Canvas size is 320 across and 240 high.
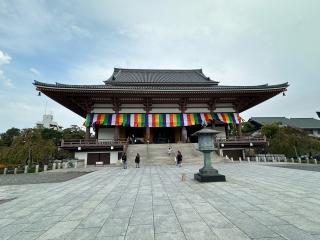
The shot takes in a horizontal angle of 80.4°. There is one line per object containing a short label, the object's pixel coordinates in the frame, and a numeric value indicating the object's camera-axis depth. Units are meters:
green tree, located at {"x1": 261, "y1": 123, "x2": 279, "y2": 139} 30.56
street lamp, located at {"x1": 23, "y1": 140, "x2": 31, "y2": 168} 20.14
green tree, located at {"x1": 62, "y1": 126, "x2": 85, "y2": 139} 37.17
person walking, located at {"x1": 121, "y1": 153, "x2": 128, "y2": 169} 15.01
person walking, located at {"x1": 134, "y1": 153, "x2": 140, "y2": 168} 15.10
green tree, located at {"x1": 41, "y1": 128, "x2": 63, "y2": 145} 37.14
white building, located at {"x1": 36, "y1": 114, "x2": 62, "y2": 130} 93.97
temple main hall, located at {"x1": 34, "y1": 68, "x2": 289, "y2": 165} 20.48
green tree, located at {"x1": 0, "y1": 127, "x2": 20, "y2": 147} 43.36
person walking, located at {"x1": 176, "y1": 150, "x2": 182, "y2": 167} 14.83
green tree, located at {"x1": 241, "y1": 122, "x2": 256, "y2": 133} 45.36
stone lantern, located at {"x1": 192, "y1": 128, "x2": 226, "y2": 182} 7.87
